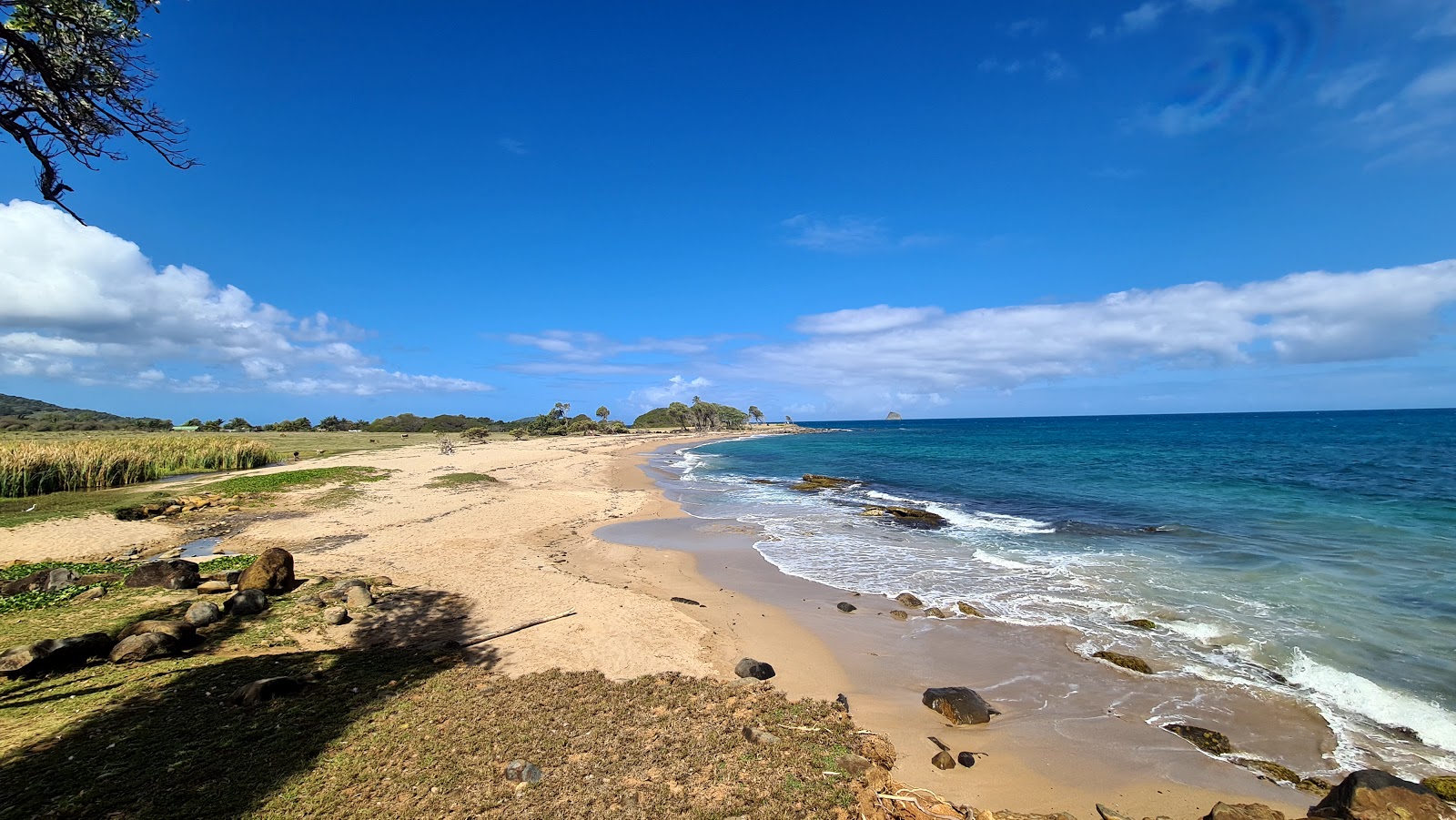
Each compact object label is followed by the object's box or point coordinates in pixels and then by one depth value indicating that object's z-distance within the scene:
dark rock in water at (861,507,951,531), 22.74
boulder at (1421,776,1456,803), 6.21
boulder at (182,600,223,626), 9.19
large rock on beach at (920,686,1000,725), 7.82
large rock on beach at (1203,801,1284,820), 5.41
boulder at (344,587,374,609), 10.72
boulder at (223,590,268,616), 9.87
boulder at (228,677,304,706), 6.72
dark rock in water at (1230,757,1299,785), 6.68
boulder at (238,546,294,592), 10.95
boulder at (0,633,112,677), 7.05
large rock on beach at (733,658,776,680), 8.74
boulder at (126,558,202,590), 10.88
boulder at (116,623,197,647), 8.20
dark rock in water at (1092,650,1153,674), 9.66
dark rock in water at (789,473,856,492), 35.09
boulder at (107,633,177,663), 7.69
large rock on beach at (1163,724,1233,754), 7.30
